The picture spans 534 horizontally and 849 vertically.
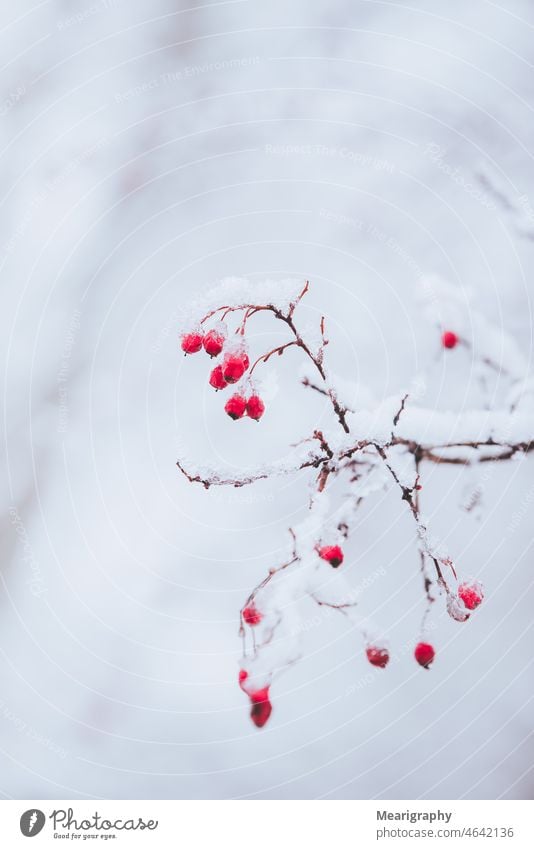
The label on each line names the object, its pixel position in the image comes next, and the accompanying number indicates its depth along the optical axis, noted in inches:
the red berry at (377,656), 22.8
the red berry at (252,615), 22.7
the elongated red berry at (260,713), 22.7
